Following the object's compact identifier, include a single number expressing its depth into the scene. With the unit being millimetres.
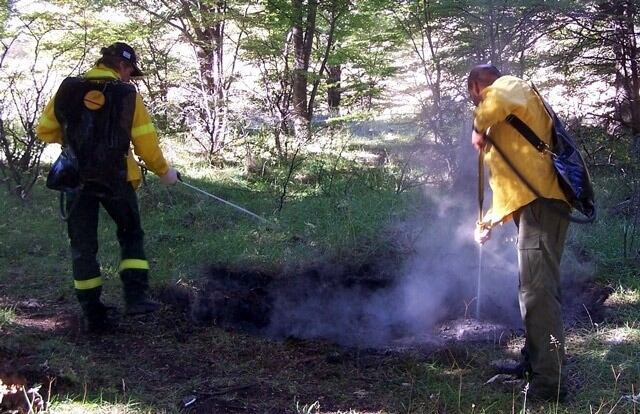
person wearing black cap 4156
